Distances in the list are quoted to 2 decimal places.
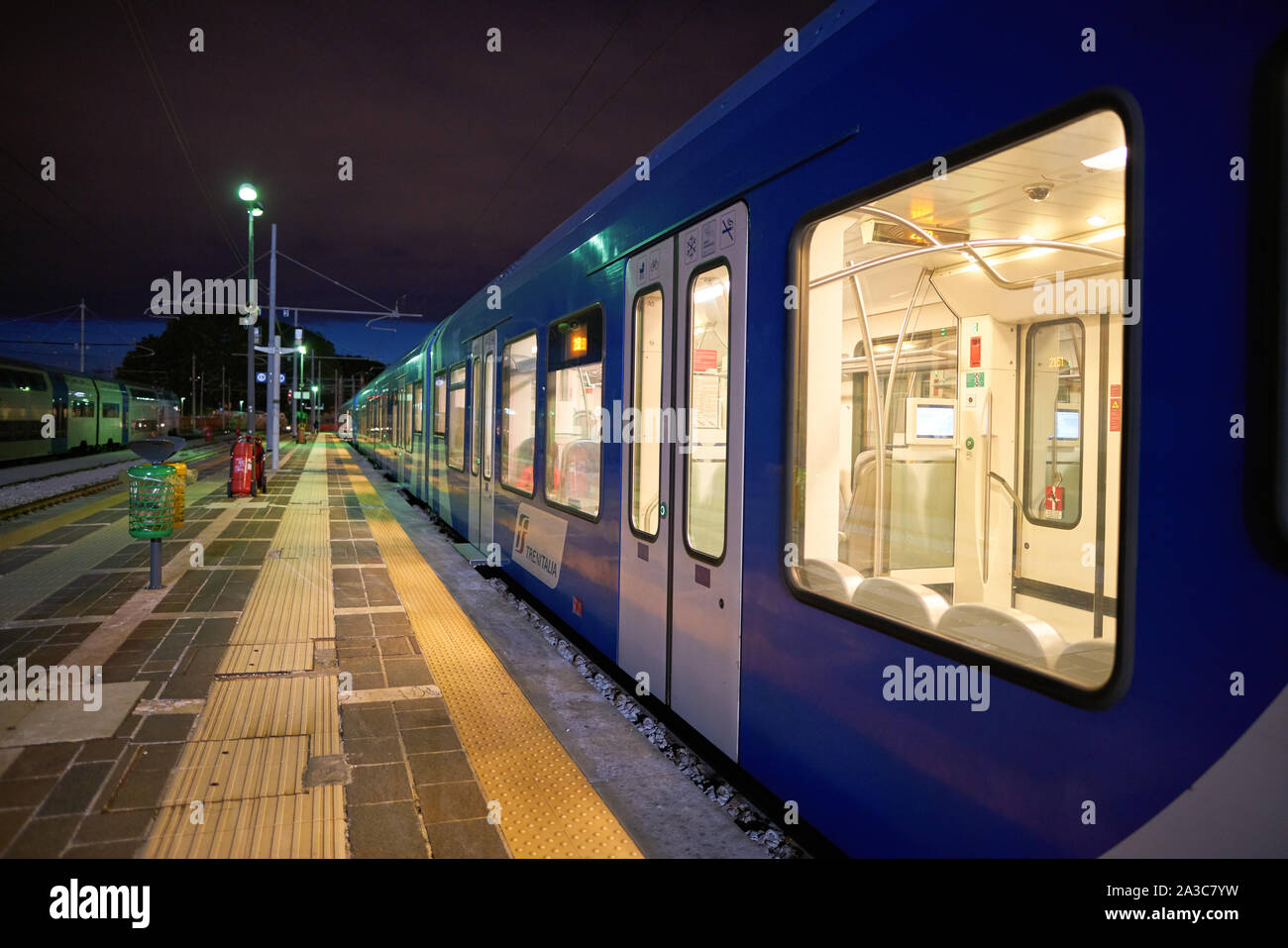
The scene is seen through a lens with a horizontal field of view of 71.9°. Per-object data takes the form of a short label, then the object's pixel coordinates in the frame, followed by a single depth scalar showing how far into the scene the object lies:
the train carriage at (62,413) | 23.28
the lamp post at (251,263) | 17.05
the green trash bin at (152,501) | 7.11
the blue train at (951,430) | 1.76
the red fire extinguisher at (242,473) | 15.72
